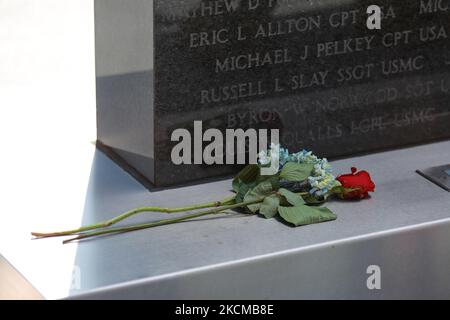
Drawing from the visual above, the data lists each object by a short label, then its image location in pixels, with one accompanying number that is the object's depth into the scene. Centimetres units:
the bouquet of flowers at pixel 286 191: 247
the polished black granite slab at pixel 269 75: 256
